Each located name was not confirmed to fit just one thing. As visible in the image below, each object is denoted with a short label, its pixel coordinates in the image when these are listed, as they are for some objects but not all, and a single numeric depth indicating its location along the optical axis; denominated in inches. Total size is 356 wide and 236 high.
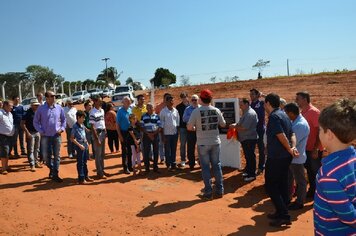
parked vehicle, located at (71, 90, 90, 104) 1489.4
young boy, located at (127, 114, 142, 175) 336.2
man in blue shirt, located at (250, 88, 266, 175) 320.5
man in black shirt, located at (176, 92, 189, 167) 368.8
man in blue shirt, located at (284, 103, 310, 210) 224.1
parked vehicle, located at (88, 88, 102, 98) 1646.2
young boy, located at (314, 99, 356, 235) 82.6
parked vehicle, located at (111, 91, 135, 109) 949.1
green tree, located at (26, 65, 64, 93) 2915.4
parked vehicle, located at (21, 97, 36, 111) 955.8
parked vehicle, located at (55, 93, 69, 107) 1313.0
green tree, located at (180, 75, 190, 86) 1869.1
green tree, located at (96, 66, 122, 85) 2828.2
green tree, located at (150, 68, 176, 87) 2994.6
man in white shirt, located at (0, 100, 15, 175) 349.7
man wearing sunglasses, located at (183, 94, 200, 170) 353.7
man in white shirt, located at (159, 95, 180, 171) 352.8
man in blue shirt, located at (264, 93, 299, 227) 201.5
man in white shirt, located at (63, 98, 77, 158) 426.6
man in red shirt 240.8
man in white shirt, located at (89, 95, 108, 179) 327.6
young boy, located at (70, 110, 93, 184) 310.0
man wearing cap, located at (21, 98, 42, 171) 370.3
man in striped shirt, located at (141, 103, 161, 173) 337.7
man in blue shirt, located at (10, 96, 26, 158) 423.5
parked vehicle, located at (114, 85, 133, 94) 1079.4
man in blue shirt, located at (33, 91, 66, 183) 318.3
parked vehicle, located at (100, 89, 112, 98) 1682.7
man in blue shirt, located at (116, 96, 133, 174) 336.5
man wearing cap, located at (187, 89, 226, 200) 256.4
